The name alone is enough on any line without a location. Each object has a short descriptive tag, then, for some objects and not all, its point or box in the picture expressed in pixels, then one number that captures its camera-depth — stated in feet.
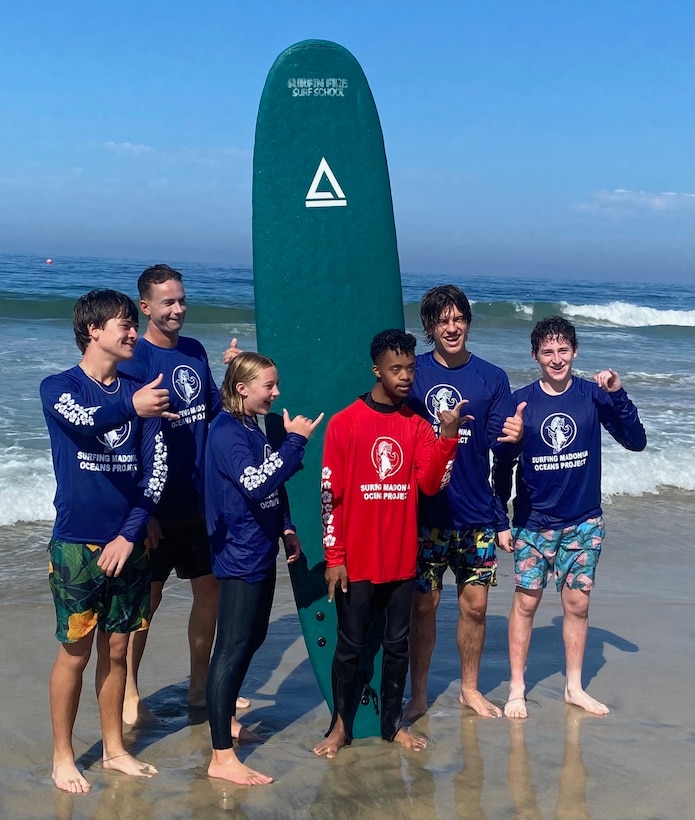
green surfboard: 11.38
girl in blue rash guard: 9.29
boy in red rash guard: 9.69
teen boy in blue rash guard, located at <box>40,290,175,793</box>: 8.63
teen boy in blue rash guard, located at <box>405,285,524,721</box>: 10.51
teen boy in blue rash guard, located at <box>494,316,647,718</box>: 11.04
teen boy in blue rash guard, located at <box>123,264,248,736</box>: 10.39
